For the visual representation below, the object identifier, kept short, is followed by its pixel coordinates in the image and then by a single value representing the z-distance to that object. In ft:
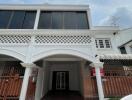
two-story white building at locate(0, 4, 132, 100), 20.99
